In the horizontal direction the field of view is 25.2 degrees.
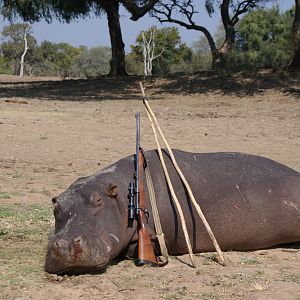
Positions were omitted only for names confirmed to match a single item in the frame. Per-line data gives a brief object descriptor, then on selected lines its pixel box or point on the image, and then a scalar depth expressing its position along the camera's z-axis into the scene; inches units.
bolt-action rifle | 192.1
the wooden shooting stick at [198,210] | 198.1
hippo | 188.7
